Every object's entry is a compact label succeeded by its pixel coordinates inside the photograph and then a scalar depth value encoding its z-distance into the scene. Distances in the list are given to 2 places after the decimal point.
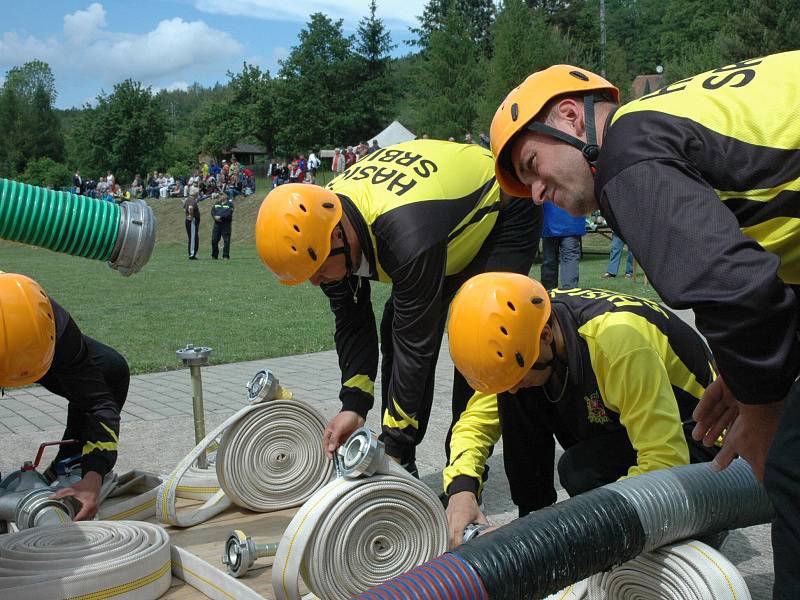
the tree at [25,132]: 88.19
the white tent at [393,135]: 39.97
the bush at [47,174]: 66.72
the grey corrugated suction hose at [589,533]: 2.09
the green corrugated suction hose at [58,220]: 3.08
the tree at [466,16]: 86.69
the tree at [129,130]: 73.38
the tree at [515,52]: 46.81
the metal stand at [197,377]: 4.73
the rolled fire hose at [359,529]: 2.97
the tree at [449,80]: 58.91
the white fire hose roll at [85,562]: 3.07
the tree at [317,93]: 78.38
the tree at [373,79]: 79.00
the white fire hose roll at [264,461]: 4.27
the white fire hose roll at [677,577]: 2.22
